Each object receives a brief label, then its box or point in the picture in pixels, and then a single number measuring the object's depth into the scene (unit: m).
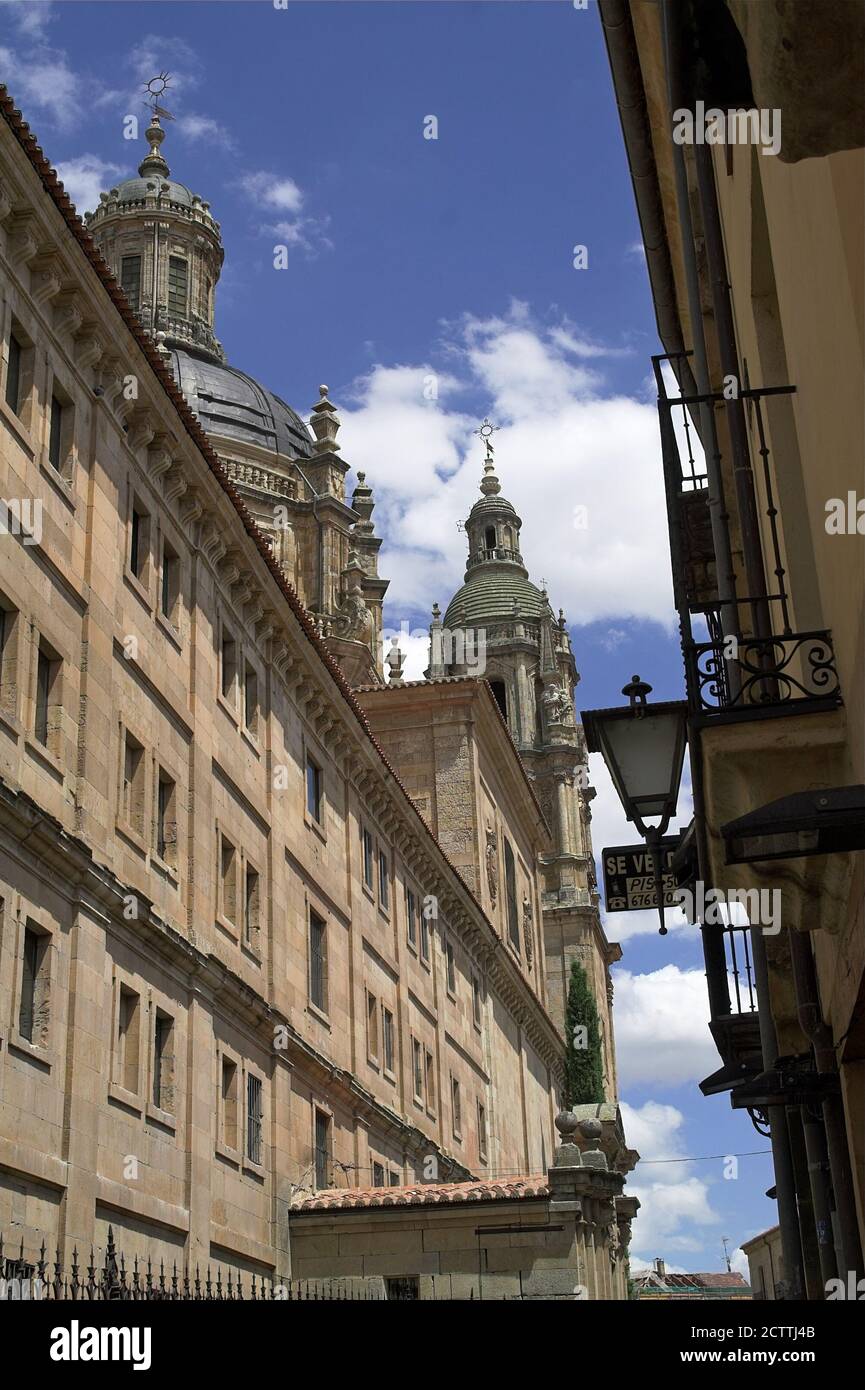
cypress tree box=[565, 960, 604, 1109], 75.56
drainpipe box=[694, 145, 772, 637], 8.86
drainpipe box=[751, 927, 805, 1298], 9.92
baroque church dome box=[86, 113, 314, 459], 71.00
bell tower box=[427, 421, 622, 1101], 86.62
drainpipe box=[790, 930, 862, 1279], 10.50
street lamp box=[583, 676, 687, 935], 9.63
